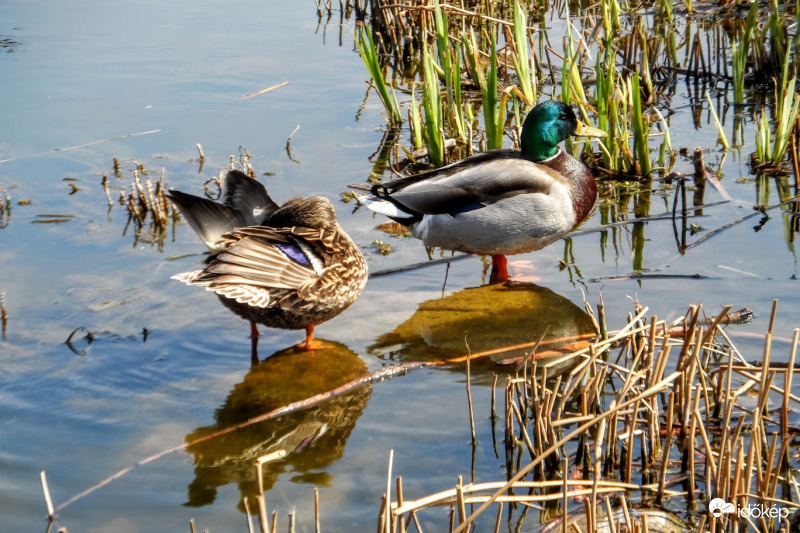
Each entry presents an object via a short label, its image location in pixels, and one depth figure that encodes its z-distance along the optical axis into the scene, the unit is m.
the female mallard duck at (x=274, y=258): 8.03
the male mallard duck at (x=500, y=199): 11.27
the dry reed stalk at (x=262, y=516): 4.53
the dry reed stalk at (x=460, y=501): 4.74
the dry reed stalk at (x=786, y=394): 5.73
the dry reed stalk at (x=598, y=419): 4.84
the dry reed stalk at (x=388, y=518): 4.67
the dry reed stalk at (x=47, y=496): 5.59
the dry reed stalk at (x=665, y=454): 6.12
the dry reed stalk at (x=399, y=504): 4.69
